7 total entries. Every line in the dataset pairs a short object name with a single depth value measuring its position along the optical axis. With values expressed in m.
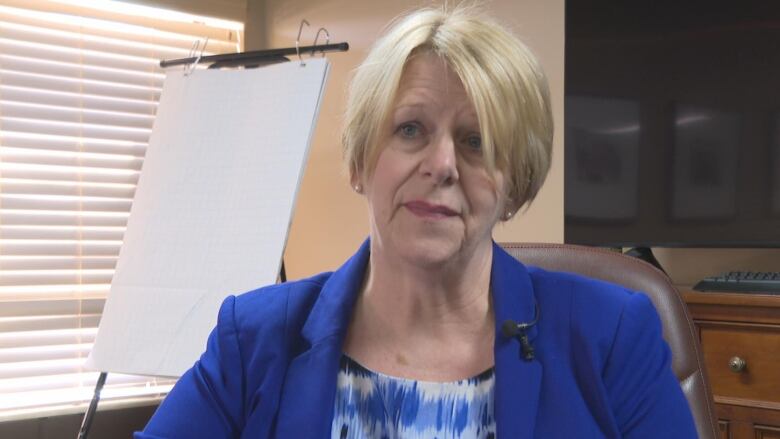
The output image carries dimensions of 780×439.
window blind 2.48
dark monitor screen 1.61
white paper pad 1.98
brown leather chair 1.07
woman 0.94
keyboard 1.44
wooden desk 1.42
